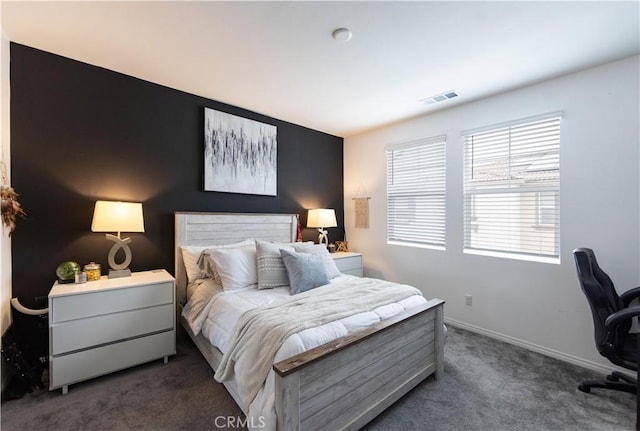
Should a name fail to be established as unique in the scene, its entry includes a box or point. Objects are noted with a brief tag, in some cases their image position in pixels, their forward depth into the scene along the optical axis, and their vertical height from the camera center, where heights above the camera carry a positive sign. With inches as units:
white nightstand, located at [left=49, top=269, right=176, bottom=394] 80.0 -34.7
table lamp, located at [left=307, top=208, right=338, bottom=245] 158.4 -3.5
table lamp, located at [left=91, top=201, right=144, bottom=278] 92.6 -3.5
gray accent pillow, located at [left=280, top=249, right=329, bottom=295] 98.0 -21.1
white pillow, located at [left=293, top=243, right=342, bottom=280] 116.3 -17.7
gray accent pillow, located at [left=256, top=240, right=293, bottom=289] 102.0 -20.5
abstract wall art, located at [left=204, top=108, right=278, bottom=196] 127.6 +27.7
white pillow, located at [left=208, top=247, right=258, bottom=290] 99.7 -19.9
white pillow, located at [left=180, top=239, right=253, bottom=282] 111.4 -19.3
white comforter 58.8 -29.3
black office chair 73.6 -28.7
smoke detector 79.5 +50.8
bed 55.4 -38.6
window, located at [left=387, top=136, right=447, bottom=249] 142.9 +10.0
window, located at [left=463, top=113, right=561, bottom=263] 108.8 +9.0
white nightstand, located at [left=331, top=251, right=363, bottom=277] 152.3 -28.1
